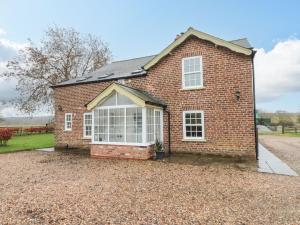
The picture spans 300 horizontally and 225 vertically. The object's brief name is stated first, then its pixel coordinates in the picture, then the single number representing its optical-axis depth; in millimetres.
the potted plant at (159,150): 12305
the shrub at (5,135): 20097
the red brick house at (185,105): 11797
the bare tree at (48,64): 28359
